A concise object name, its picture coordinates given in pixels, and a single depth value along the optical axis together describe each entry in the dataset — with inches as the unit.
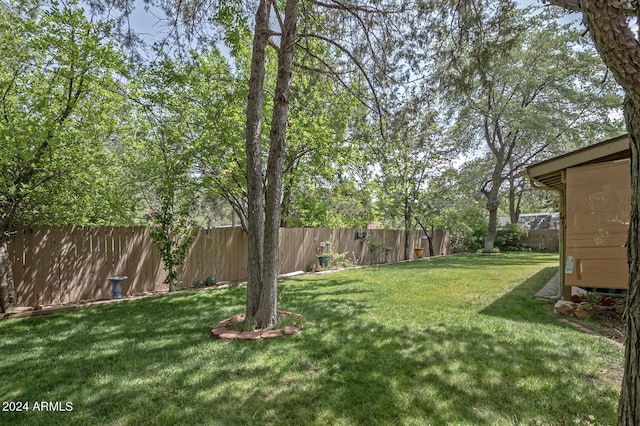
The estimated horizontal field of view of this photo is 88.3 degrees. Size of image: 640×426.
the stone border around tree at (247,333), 144.6
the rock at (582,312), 169.6
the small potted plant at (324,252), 401.1
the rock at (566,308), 174.9
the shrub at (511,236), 742.5
